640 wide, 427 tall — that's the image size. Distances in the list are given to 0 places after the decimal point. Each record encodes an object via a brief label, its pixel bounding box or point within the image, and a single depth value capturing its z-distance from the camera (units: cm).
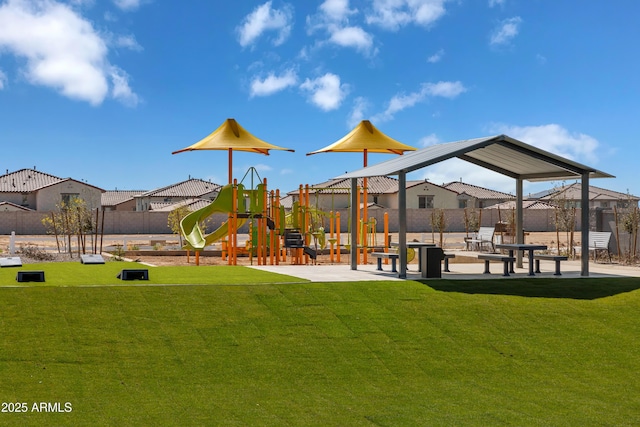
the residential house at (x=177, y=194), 6956
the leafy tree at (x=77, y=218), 2745
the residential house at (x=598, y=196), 6264
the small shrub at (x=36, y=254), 2278
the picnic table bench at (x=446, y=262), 1683
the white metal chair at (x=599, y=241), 2106
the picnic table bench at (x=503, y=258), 1548
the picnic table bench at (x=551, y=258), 1580
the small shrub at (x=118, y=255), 2208
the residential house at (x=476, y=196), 7138
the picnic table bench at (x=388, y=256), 1609
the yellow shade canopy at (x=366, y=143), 2153
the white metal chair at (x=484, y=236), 2632
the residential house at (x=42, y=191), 6369
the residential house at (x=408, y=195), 6647
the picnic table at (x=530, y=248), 1567
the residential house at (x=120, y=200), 7703
